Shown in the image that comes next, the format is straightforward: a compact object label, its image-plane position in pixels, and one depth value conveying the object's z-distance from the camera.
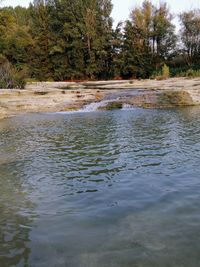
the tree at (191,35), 24.38
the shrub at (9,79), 15.46
